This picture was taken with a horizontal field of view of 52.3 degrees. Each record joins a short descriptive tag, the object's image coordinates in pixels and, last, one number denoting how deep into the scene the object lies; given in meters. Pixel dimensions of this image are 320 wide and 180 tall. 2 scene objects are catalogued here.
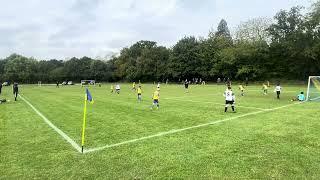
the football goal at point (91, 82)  105.59
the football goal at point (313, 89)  31.75
